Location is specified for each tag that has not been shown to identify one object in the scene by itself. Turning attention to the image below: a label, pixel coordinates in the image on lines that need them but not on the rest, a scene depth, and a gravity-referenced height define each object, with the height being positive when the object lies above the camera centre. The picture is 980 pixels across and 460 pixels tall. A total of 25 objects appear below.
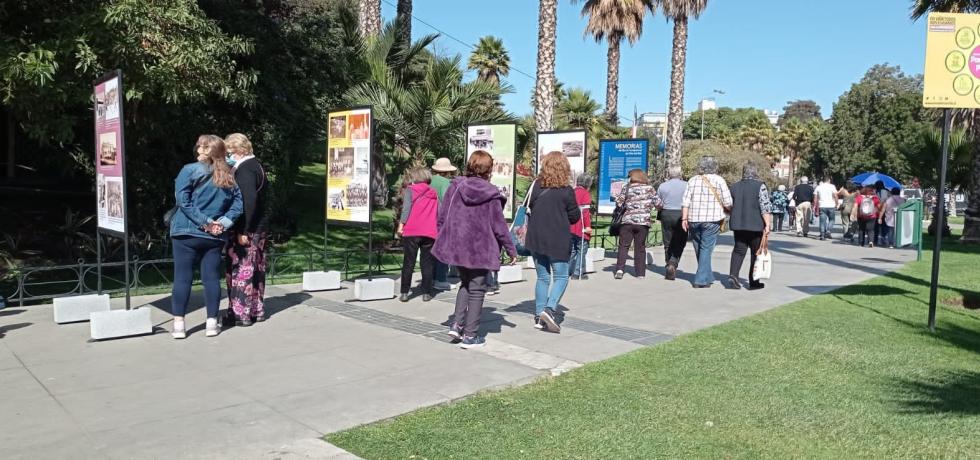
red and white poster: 6.73 +0.18
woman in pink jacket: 8.82 -0.45
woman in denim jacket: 6.45 -0.33
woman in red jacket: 9.58 -0.48
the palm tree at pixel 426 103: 13.59 +1.49
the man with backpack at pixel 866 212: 17.61 -0.44
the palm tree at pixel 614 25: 31.39 +6.96
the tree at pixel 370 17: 18.98 +4.25
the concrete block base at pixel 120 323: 6.49 -1.31
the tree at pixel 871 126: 54.53 +5.16
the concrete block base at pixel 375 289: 8.79 -1.28
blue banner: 12.97 +0.44
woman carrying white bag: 9.98 -0.34
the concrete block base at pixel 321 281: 9.42 -1.28
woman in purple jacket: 6.46 -0.46
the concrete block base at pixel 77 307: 7.15 -1.28
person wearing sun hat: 9.27 +0.12
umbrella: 21.91 +0.45
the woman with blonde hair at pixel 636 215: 11.19 -0.40
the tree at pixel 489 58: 39.69 +6.86
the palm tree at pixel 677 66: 28.17 +4.68
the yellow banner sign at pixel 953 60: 7.50 +1.38
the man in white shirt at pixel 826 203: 19.90 -0.28
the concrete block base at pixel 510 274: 10.62 -1.28
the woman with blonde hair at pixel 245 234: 7.11 -0.53
